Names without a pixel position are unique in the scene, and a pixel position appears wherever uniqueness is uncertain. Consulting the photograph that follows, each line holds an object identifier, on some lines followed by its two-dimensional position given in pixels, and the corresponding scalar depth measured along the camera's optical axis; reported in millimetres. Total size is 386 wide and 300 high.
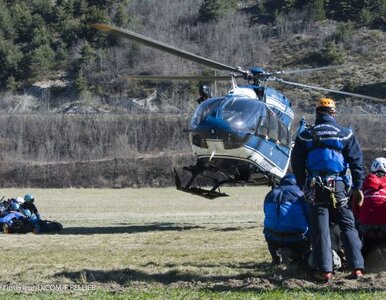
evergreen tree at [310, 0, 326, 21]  97250
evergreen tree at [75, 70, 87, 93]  84188
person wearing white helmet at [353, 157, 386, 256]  10430
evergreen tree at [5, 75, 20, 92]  86688
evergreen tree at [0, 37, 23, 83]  89375
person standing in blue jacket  9312
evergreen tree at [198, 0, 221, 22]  101000
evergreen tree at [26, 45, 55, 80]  89062
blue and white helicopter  17812
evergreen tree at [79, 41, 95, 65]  90250
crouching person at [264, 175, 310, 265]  10305
